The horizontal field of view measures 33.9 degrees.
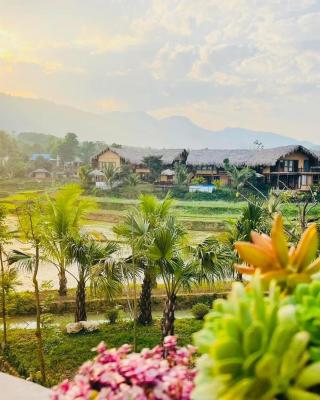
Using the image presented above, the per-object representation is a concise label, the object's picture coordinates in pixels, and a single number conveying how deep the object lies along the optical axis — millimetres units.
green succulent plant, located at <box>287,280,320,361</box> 583
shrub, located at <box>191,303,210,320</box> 5294
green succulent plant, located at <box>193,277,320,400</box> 553
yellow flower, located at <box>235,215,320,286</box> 695
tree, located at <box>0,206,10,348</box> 3889
